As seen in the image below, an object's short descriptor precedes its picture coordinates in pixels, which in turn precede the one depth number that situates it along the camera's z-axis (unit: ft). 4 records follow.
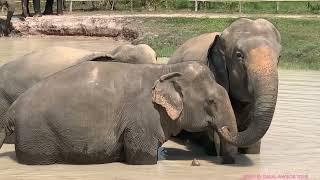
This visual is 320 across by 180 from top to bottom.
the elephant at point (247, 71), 50.83
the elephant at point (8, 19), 199.41
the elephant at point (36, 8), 217.15
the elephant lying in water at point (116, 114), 52.90
